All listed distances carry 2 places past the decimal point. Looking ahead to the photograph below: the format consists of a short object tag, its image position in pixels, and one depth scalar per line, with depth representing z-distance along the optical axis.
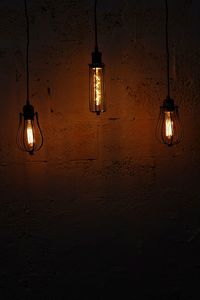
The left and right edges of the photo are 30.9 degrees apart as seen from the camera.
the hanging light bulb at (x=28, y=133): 2.09
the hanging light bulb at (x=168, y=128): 2.13
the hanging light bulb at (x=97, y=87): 2.04
